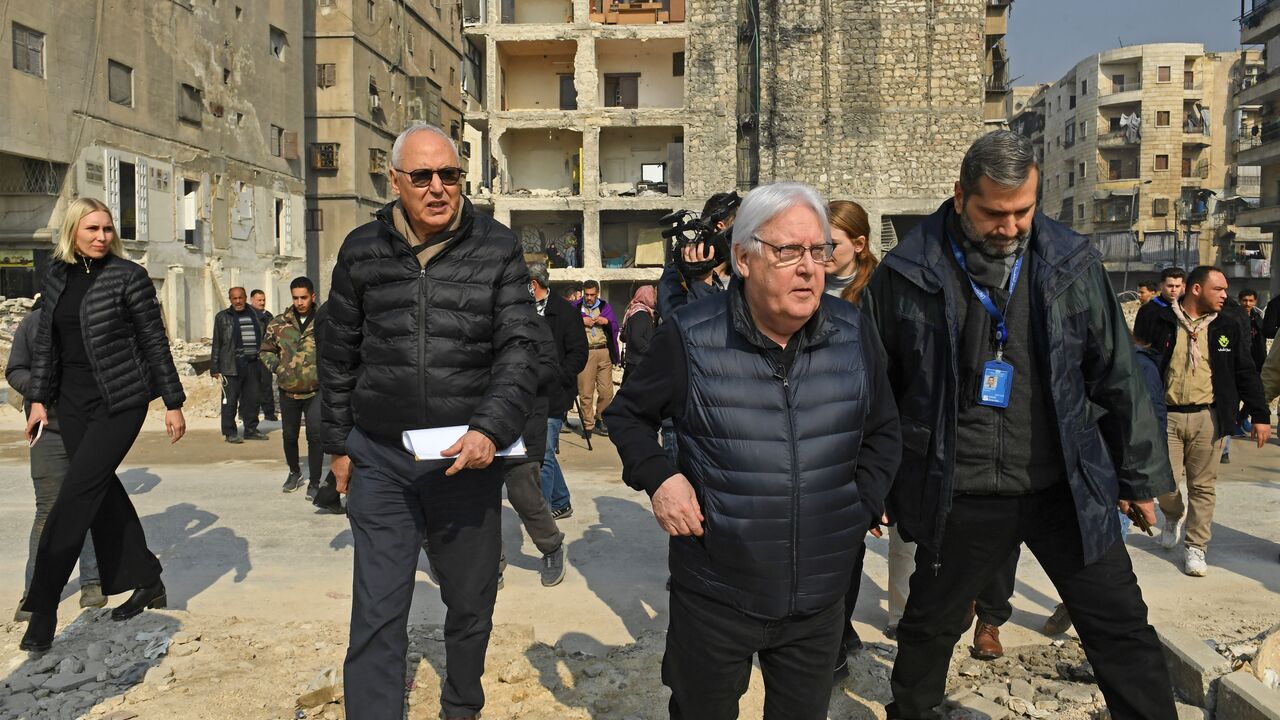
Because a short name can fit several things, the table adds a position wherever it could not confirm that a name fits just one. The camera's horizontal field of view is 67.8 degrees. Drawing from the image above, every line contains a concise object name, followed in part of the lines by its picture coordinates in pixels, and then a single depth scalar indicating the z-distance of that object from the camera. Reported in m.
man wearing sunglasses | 3.53
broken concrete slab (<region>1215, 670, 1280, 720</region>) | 3.50
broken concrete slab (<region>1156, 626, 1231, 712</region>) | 3.93
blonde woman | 4.71
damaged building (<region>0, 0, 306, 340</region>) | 25.05
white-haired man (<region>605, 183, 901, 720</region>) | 2.66
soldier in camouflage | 8.70
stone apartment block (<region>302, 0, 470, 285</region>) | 41.75
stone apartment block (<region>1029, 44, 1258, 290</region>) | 63.47
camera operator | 5.03
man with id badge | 3.18
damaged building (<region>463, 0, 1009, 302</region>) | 33.12
